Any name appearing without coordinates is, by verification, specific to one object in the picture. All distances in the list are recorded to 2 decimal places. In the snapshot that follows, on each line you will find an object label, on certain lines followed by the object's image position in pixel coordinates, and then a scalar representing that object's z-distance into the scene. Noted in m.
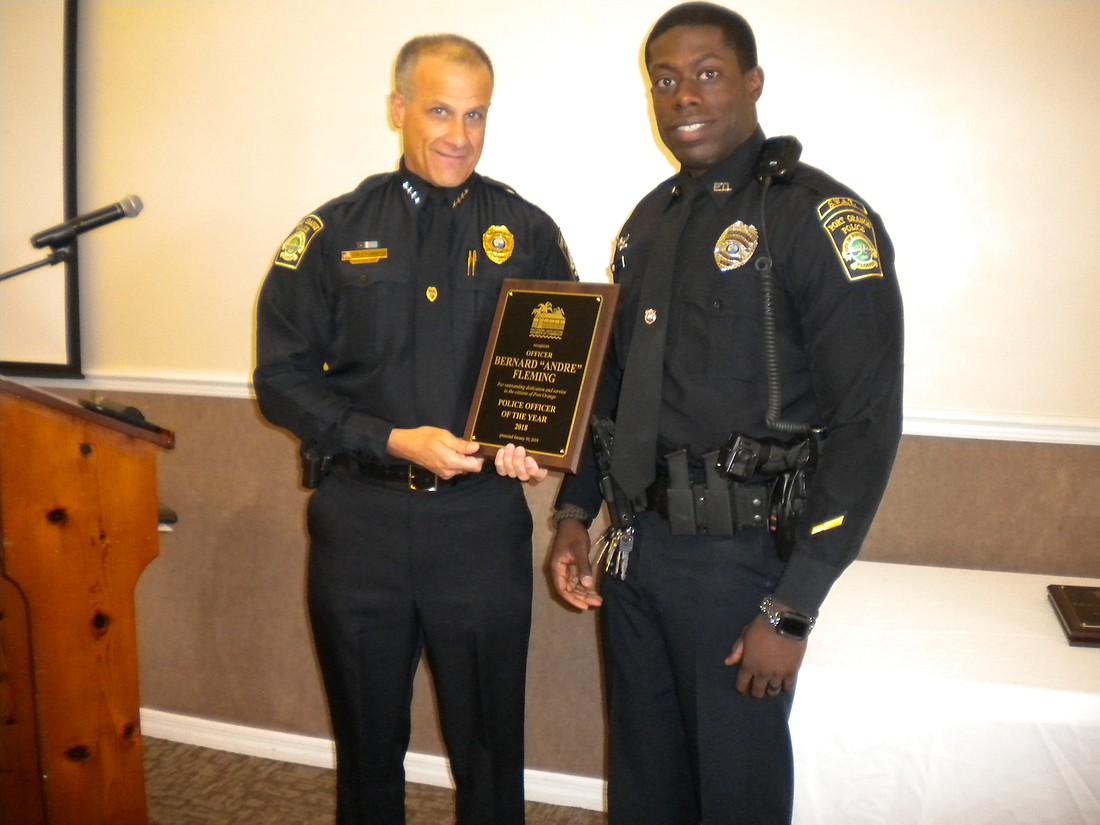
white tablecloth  1.52
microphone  1.73
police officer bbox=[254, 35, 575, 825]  1.79
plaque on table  1.69
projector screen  2.65
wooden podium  1.62
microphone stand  1.82
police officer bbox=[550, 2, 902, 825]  1.39
